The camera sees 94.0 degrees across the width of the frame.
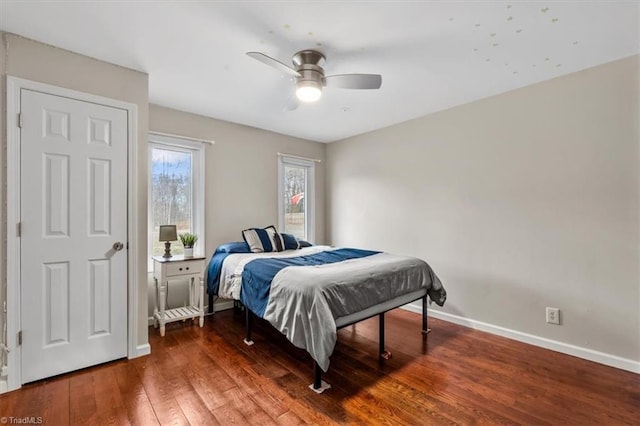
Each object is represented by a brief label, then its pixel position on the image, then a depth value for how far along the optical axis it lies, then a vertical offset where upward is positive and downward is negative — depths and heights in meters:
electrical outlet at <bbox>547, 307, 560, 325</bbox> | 2.67 -0.92
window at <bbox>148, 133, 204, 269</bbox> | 3.42 +0.28
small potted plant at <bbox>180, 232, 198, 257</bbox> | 3.33 -0.36
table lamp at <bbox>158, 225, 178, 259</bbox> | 3.07 -0.23
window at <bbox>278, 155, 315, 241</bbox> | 4.49 +0.25
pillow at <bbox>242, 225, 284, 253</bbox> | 3.57 -0.34
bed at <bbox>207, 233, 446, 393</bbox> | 2.04 -0.62
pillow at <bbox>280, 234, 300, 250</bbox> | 3.80 -0.38
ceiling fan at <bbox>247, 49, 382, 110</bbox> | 2.15 +0.98
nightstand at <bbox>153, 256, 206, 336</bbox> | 3.00 -0.70
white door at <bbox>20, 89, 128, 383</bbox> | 2.11 -0.17
